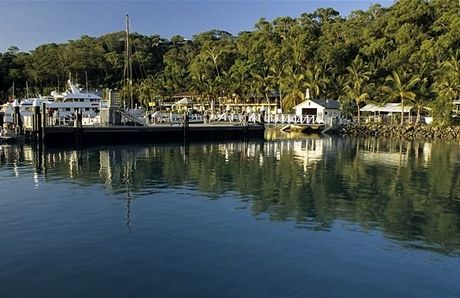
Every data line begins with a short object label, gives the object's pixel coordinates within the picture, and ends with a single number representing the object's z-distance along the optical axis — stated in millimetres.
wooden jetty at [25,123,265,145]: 48750
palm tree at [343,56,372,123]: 80188
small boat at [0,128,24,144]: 50656
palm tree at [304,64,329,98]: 86250
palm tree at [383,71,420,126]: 74562
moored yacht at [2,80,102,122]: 65938
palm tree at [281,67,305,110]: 87312
